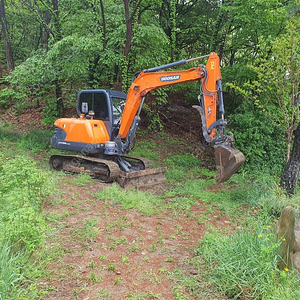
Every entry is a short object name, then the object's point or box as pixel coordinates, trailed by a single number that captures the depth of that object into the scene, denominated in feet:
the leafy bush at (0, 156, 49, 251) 9.95
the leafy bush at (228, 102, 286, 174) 29.58
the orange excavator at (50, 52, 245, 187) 22.05
